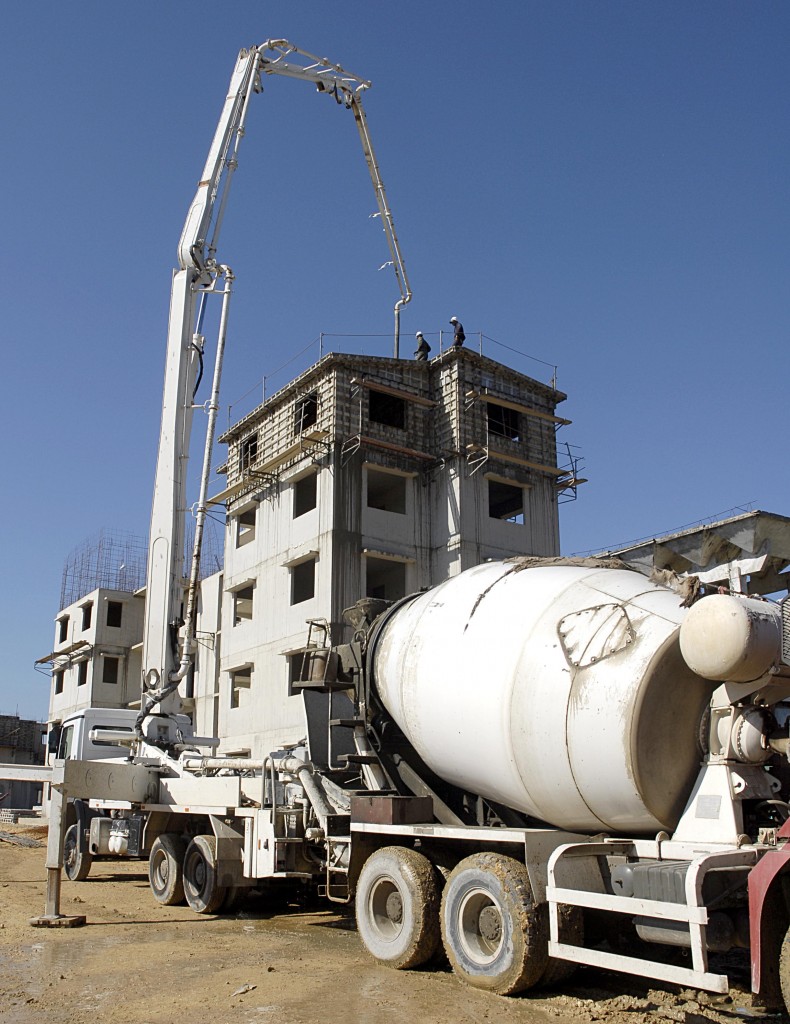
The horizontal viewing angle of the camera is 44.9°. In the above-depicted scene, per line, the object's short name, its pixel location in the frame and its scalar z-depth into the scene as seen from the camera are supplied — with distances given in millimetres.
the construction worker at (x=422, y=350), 38781
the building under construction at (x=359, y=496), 34812
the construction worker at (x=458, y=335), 37625
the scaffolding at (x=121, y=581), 57125
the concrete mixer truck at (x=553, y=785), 7016
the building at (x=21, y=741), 61656
